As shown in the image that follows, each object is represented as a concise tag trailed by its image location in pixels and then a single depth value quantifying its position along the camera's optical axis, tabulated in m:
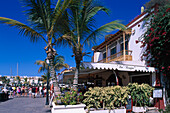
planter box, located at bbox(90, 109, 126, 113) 6.52
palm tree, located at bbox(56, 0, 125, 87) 7.37
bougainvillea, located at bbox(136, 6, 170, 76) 8.91
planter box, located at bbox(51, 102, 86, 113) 6.00
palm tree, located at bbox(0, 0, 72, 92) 7.01
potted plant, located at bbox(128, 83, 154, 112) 7.35
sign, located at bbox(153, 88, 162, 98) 8.76
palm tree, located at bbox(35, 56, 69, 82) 21.62
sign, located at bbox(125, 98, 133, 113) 7.12
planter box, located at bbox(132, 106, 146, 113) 7.37
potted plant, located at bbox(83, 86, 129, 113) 6.56
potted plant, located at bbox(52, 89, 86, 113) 6.06
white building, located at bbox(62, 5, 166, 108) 8.44
